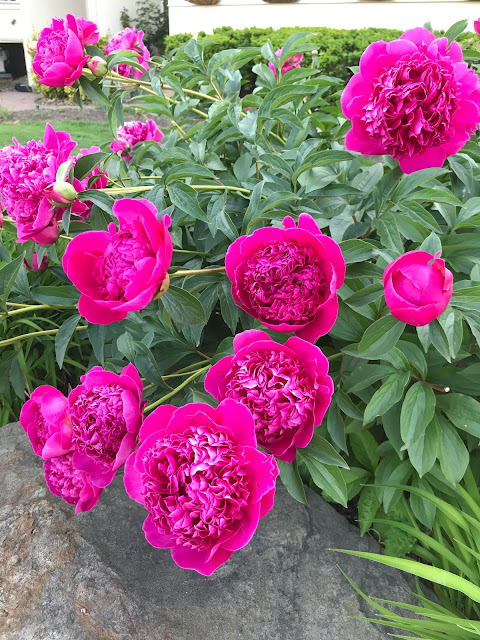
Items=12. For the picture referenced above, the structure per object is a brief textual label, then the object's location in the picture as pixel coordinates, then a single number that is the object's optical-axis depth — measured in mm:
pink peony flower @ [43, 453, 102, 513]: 978
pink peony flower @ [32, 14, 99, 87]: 1356
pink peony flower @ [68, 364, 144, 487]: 872
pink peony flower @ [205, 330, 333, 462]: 779
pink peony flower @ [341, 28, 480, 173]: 924
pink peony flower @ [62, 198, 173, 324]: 753
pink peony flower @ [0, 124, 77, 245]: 1043
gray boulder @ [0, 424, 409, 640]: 1159
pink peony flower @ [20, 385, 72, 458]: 958
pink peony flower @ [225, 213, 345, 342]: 813
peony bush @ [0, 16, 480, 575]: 771
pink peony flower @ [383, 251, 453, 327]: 763
